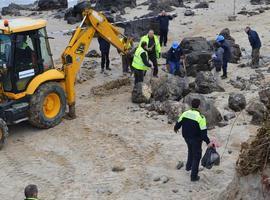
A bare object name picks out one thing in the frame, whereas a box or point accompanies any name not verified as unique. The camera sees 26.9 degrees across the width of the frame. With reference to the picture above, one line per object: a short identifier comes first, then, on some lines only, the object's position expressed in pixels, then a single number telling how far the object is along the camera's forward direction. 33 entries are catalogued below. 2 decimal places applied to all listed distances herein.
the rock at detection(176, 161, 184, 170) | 10.39
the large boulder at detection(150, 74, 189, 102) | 14.02
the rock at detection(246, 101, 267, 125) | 12.12
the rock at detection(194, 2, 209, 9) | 29.06
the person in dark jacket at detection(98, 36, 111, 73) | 17.37
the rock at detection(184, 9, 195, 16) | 27.12
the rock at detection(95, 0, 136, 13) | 30.58
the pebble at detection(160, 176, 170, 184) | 9.90
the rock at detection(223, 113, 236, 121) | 12.64
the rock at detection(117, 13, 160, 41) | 23.28
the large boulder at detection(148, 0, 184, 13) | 28.64
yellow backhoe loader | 11.96
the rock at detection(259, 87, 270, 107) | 12.72
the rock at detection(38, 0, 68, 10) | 34.59
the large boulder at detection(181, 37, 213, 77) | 16.36
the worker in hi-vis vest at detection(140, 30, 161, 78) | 15.64
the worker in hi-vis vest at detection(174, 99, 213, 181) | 9.36
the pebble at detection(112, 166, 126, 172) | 10.46
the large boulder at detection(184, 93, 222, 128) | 12.27
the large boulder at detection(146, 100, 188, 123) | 12.81
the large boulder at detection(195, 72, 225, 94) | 14.52
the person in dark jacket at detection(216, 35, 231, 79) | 15.77
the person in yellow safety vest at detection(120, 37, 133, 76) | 16.21
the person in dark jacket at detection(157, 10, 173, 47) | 20.86
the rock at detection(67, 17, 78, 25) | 28.09
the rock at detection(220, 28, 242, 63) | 17.81
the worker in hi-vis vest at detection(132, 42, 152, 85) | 14.60
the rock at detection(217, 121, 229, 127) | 12.27
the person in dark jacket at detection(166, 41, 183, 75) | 15.68
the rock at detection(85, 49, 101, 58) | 20.11
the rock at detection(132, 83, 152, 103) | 14.20
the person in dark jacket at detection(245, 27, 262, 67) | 16.75
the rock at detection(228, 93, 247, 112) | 13.07
